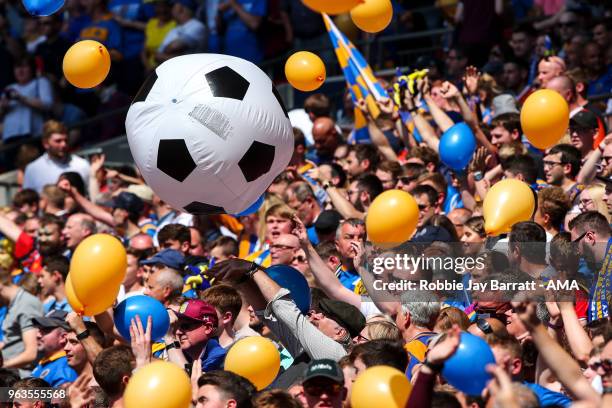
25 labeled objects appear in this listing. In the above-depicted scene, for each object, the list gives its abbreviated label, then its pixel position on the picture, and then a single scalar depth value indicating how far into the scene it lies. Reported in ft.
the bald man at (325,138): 71.46
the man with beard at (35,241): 67.72
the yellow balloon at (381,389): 30.50
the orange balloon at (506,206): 43.19
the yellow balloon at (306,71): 47.71
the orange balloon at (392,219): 44.11
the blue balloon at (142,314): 39.32
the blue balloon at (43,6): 42.55
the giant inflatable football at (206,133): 39.22
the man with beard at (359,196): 58.90
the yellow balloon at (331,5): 39.70
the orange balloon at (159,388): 32.65
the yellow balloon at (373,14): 45.75
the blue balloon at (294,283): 42.68
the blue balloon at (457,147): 54.54
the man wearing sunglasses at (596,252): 40.24
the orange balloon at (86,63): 44.50
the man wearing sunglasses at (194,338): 42.04
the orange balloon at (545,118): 48.34
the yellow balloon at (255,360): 37.40
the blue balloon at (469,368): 29.48
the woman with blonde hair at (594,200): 47.67
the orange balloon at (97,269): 40.88
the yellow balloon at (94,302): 41.29
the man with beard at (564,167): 53.16
